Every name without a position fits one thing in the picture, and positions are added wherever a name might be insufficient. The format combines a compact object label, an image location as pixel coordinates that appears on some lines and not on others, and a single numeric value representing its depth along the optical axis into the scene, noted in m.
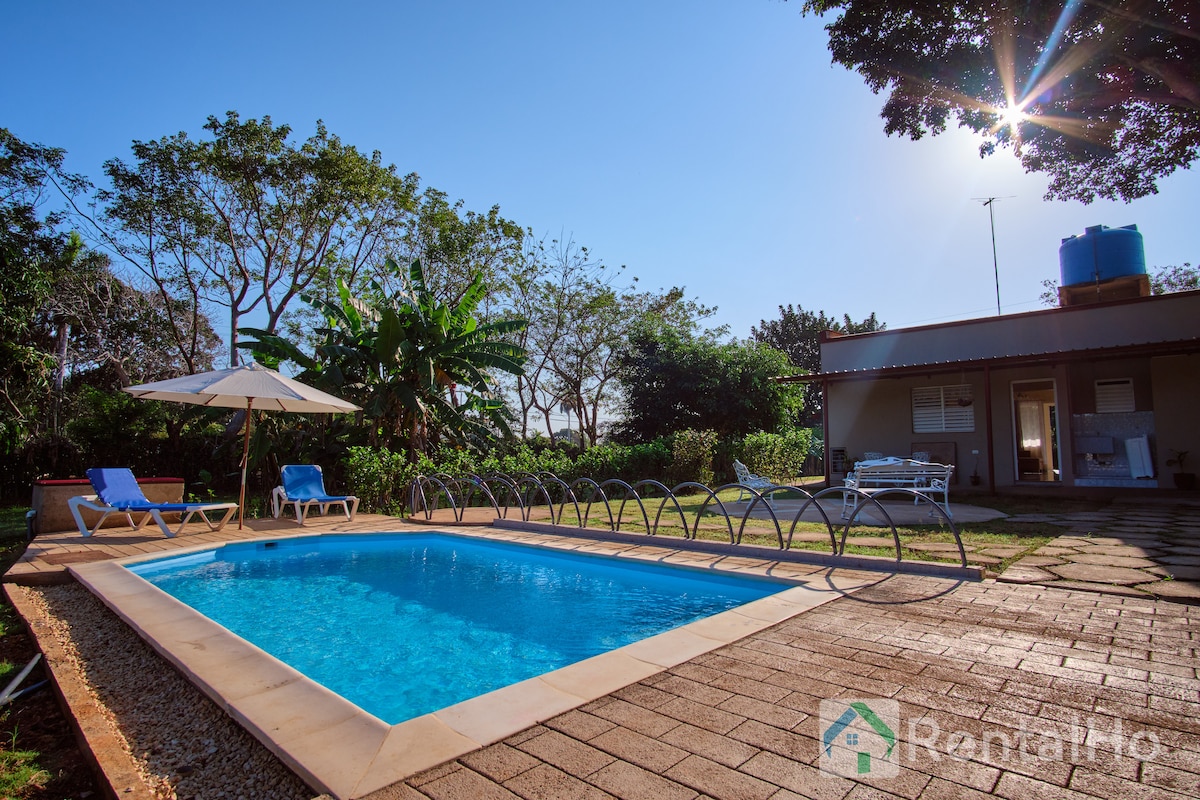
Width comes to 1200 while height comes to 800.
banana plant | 12.52
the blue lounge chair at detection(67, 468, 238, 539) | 7.97
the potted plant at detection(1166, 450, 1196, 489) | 11.94
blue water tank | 17.06
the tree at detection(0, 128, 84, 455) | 11.29
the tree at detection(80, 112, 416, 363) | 16.55
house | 12.37
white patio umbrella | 8.48
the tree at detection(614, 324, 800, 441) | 20.70
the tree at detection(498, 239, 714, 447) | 23.00
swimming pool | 4.34
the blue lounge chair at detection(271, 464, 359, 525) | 9.90
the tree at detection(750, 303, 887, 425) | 40.00
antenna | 23.24
